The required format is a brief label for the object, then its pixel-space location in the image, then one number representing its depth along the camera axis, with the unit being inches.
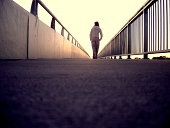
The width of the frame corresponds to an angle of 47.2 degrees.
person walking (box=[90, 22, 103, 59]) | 303.1
